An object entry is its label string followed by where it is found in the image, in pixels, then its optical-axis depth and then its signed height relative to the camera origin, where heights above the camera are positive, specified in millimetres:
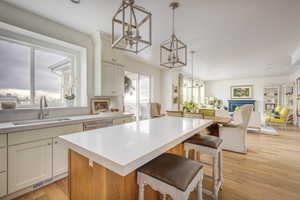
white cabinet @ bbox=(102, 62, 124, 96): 2848 +491
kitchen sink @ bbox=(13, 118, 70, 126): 1874 -345
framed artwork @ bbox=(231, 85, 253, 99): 8200 +547
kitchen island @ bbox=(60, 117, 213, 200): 758 -339
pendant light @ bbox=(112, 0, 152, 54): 1124 +618
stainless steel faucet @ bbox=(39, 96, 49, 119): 2201 -171
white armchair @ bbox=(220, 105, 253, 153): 2960 -786
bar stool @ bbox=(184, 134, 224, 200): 1506 -586
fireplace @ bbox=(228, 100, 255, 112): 8289 -200
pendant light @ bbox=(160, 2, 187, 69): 1787 +768
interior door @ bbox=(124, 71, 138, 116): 4442 +244
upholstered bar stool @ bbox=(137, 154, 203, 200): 839 -543
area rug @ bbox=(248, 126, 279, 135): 4663 -1188
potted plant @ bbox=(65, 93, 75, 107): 2605 +11
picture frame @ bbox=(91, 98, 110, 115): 2902 -128
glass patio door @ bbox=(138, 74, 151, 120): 4750 +151
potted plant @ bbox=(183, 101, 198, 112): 3415 -192
